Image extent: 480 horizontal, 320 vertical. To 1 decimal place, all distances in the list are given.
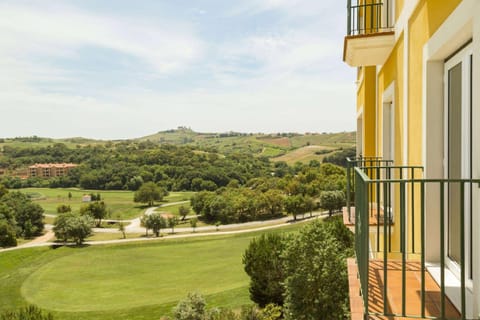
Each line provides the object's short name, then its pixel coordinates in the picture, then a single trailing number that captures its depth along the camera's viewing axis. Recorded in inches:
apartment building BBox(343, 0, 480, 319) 97.0
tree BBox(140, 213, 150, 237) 2519.7
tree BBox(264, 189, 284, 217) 2856.8
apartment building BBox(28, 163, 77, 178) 5285.4
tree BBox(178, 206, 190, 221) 3058.6
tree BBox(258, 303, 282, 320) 851.4
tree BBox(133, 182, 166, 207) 3715.6
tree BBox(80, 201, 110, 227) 2947.8
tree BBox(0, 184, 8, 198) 3432.6
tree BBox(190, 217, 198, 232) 2659.9
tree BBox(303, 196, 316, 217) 2684.5
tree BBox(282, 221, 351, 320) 685.9
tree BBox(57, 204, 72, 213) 3139.8
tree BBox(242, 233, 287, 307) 1018.1
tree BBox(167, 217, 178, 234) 2587.6
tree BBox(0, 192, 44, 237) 2642.7
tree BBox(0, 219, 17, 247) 2289.4
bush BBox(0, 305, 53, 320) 797.9
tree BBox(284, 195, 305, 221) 2647.6
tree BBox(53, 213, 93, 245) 2295.8
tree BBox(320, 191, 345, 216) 2431.1
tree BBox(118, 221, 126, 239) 2523.1
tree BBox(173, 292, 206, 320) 830.5
